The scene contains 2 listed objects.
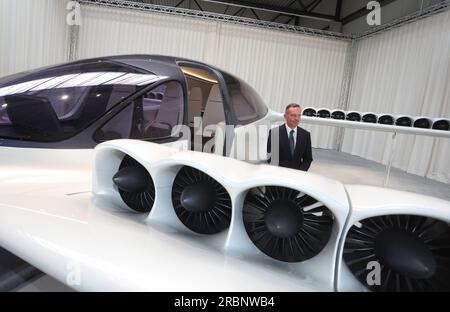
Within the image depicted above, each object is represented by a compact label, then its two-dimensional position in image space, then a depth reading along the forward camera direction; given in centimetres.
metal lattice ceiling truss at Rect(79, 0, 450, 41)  879
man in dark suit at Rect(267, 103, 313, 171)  342
